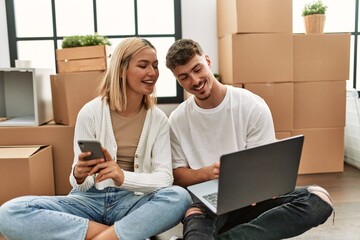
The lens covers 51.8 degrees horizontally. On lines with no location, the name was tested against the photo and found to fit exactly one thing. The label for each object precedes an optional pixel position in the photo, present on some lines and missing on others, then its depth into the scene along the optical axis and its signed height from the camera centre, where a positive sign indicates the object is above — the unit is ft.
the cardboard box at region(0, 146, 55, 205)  6.53 -1.84
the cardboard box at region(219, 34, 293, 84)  8.14 +0.10
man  4.40 -1.11
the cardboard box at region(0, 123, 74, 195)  7.36 -1.39
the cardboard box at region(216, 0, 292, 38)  8.00 +0.99
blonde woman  4.34 -1.42
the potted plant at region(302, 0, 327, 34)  8.52 +0.98
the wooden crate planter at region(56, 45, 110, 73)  7.32 +0.17
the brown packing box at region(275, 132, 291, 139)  8.41 -1.65
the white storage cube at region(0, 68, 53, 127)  8.14 -0.61
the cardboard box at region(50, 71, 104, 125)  7.28 -0.45
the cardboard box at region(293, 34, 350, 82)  8.39 +0.08
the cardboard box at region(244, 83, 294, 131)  8.31 -0.83
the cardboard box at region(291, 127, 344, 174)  8.67 -2.11
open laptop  3.48 -1.11
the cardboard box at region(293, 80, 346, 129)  8.55 -1.00
